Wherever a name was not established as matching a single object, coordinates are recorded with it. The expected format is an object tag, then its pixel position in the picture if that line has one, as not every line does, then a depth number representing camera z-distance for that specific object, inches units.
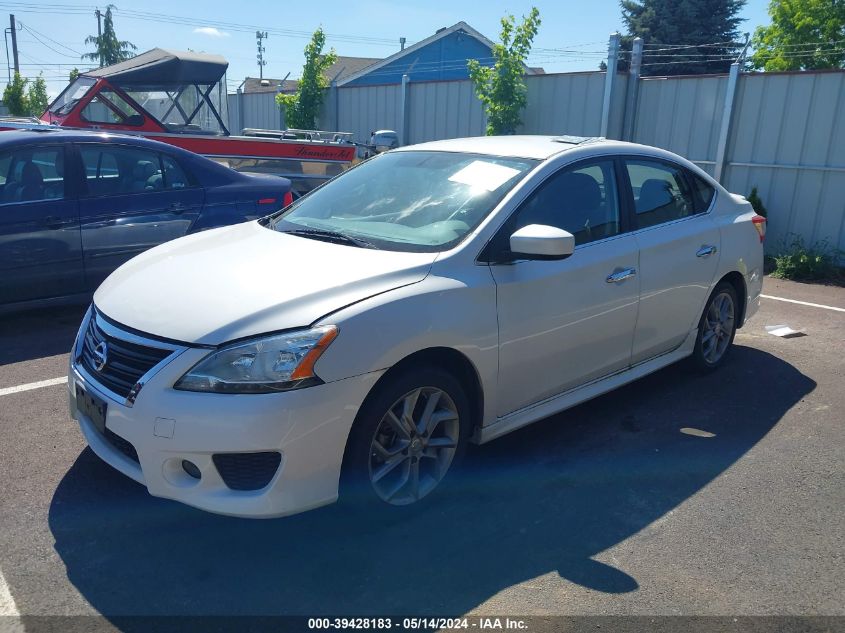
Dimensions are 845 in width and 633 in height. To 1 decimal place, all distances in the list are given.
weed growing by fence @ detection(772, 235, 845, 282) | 380.2
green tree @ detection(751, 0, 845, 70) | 1362.0
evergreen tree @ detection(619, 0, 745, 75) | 1396.4
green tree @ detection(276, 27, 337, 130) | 706.8
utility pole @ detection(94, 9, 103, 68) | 2299.5
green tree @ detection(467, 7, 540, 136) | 511.5
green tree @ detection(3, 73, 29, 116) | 1425.9
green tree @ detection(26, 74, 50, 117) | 1699.2
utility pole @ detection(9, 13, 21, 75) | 2059.9
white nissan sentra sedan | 113.9
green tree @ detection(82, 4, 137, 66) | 2299.5
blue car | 226.7
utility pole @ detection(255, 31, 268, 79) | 3154.5
